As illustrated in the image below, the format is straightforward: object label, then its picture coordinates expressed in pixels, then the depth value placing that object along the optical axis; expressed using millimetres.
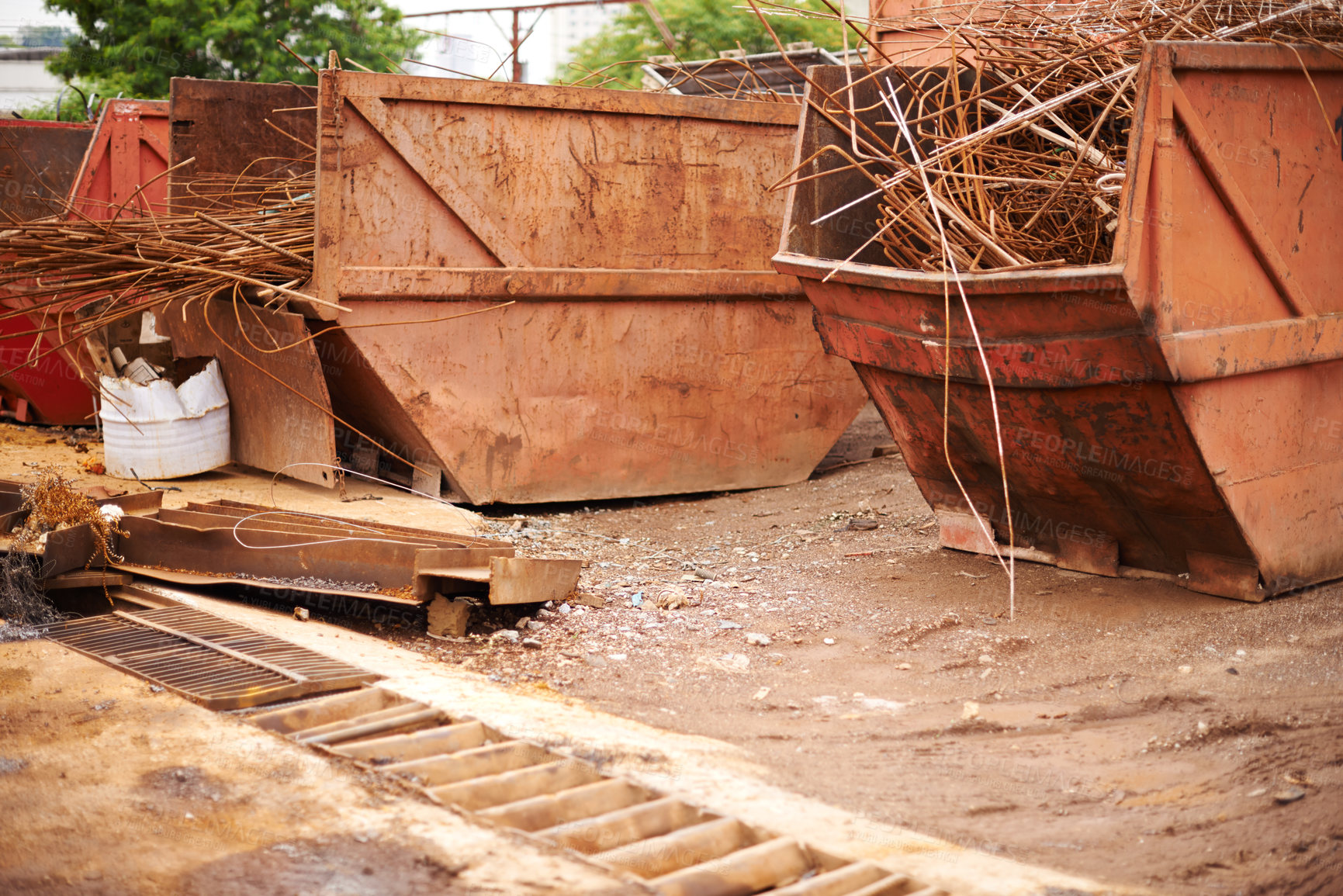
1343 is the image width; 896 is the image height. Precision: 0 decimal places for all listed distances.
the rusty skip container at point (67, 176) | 7871
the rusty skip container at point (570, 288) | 5492
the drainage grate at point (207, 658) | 3344
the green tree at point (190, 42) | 19562
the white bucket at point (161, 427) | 6039
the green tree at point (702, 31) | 23422
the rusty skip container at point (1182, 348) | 3656
